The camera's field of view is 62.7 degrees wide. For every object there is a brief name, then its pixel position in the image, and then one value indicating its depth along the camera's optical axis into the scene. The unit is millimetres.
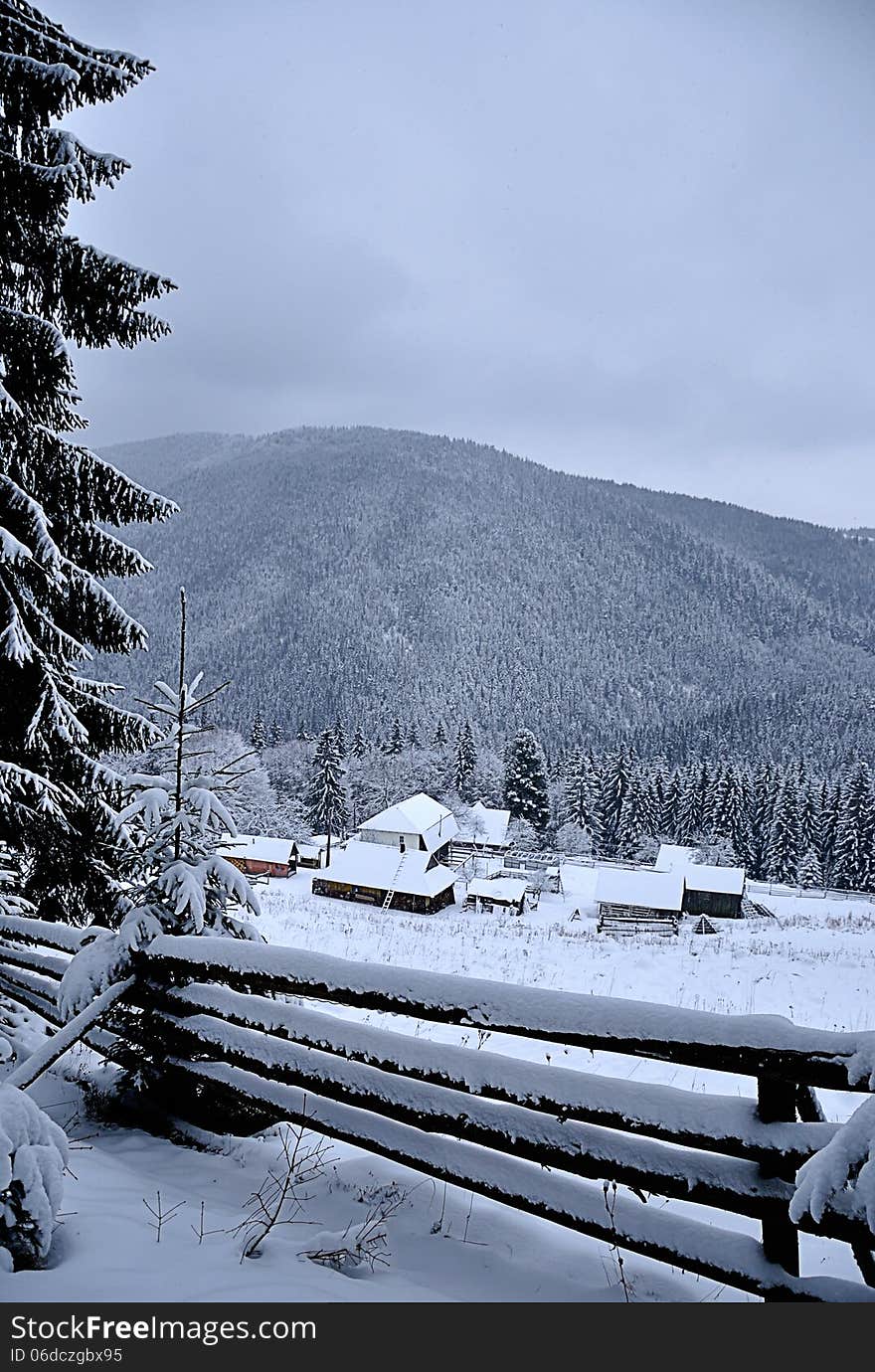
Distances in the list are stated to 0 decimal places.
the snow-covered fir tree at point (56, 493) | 6625
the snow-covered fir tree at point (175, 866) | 4609
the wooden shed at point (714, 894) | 50062
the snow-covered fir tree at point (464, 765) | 88312
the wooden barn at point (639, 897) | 43031
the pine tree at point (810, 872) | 68188
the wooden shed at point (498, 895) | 45031
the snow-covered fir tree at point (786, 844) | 70500
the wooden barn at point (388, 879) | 44000
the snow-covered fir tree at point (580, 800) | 76188
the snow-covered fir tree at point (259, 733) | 86325
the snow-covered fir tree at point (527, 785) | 74375
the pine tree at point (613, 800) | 75688
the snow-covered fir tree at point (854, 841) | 68375
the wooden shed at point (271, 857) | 53688
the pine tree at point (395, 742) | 90750
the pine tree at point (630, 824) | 74812
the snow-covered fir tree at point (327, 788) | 67875
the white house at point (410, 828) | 56375
